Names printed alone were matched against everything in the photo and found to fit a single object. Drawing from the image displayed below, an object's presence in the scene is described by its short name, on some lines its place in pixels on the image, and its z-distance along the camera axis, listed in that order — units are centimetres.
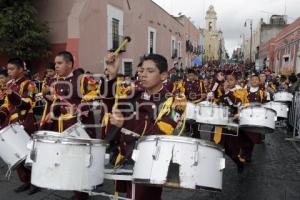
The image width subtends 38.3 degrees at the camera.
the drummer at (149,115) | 358
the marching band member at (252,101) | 786
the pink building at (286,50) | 2384
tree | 1564
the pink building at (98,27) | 1753
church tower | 10331
